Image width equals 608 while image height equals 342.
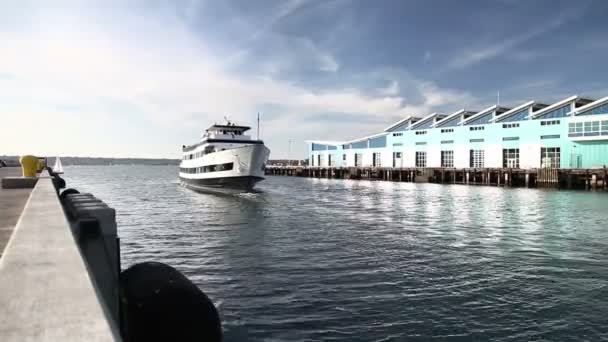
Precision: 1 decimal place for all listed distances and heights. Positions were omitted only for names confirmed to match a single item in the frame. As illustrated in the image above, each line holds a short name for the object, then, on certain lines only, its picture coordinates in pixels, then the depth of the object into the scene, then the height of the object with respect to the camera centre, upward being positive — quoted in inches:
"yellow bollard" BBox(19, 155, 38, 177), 623.5 +11.9
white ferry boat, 1466.5 +39.0
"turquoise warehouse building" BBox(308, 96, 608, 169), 2178.9 +195.3
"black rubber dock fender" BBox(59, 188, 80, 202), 545.1 -26.0
